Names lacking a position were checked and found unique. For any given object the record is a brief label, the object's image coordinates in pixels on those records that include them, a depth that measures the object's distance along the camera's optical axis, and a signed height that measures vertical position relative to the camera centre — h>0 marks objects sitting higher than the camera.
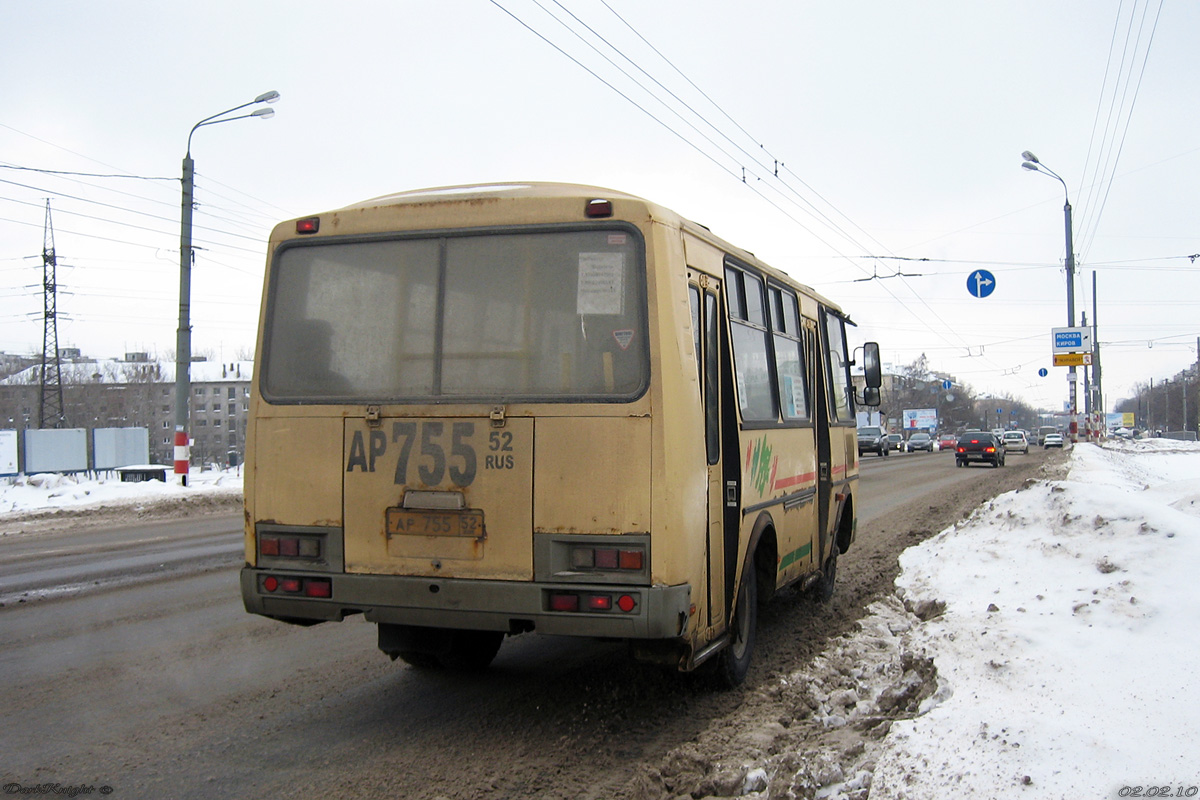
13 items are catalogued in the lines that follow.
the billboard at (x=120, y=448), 28.98 -0.67
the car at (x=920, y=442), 67.56 -1.46
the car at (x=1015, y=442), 56.69 -1.26
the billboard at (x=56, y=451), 26.91 -0.70
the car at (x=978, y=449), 39.69 -1.18
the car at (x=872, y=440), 54.25 -1.04
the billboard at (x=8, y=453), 25.83 -0.72
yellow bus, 4.41 +0.00
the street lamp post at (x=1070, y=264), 30.84 +5.63
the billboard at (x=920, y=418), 104.00 +0.47
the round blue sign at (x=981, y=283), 28.59 +4.34
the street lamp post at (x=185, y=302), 21.50 +2.93
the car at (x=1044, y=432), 77.93 -0.94
